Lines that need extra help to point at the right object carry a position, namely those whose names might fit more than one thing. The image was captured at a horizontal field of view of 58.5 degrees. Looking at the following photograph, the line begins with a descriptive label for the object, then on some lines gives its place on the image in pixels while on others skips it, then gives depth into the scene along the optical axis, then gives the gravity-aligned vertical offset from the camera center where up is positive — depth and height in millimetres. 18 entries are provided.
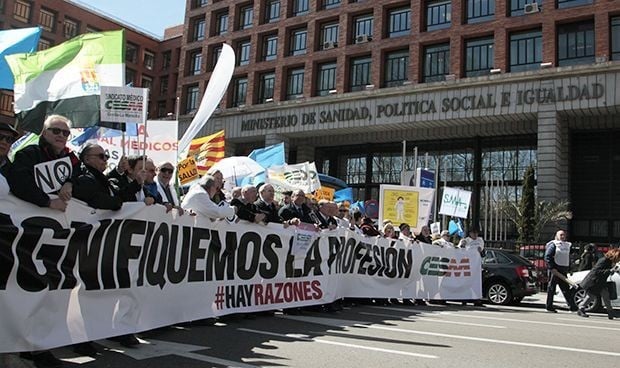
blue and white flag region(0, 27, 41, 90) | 10633 +3460
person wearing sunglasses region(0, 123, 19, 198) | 4695 +623
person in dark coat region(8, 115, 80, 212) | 4727 +523
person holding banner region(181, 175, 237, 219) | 7164 +360
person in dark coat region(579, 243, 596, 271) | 17250 -202
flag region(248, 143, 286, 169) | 19938 +2966
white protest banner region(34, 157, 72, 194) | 4867 +468
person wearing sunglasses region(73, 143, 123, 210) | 5324 +439
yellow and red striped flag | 16547 +2440
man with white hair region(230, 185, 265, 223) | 8125 +446
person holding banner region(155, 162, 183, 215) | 7523 +686
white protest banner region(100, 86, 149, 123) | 9094 +2056
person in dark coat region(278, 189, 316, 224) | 9648 +496
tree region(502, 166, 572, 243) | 25594 +1714
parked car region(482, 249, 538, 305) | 13867 -762
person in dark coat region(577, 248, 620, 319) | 11273 -549
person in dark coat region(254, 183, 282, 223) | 9062 +546
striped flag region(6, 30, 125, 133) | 9844 +2700
